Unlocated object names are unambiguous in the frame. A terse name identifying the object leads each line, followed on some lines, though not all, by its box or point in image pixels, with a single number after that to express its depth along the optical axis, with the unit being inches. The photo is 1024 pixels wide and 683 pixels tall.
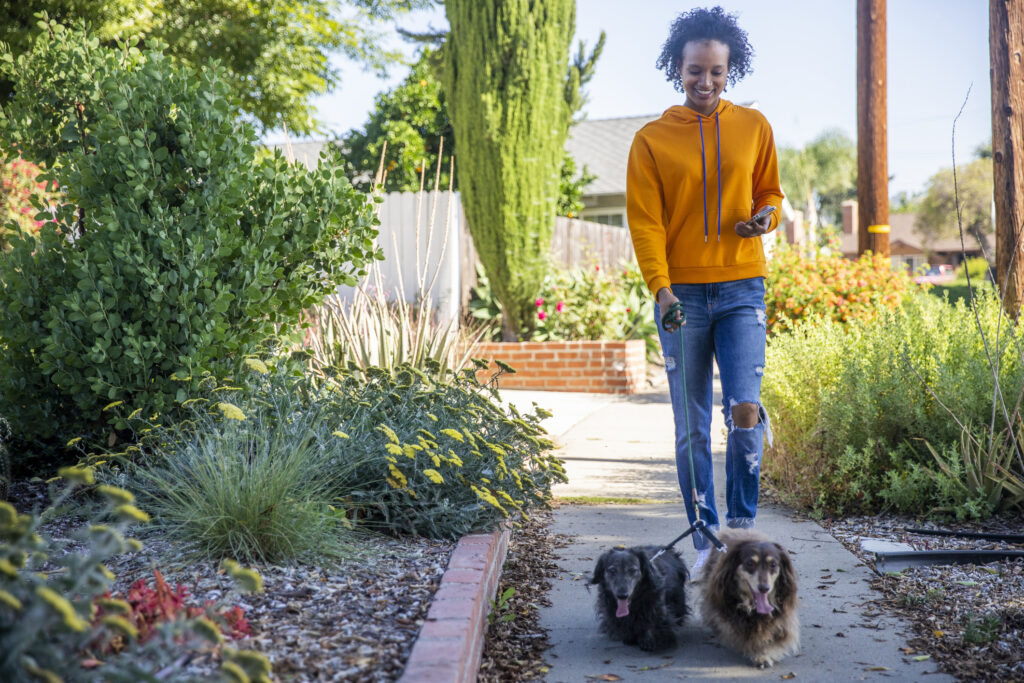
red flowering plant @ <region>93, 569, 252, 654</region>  73.3
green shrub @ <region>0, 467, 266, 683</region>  61.4
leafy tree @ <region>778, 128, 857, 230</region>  2940.5
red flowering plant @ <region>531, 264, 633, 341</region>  437.4
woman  135.2
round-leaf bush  150.5
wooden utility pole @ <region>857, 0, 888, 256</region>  331.3
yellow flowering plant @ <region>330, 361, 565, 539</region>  133.0
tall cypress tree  404.5
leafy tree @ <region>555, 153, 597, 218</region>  725.3
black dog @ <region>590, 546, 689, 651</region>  107.7
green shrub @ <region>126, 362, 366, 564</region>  112.7
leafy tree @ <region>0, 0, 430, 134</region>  563.2
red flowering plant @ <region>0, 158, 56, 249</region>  300.5
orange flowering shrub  338.3
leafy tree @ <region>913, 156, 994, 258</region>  1998.0
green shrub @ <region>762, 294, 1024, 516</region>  169.8
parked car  2395.4
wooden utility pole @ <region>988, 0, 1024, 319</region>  207.3
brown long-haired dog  101.7
